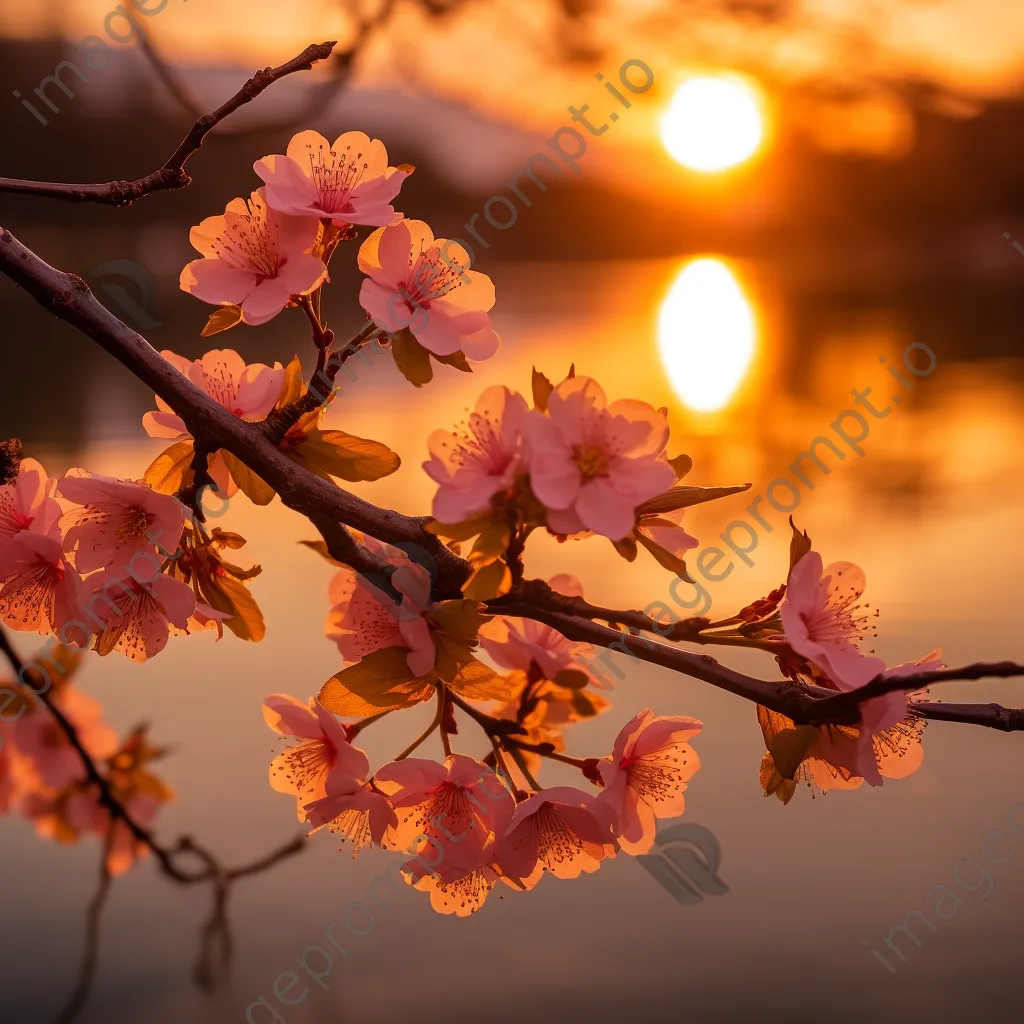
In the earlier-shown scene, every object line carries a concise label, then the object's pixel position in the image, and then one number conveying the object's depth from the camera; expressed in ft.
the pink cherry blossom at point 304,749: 2.83
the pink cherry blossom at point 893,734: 2.62
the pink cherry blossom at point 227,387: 2.90
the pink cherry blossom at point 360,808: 2.77
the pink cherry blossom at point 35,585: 2.82
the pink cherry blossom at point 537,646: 2.94
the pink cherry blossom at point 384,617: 2.71
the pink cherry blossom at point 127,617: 2.79
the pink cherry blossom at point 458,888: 2.80
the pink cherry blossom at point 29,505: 2.86
